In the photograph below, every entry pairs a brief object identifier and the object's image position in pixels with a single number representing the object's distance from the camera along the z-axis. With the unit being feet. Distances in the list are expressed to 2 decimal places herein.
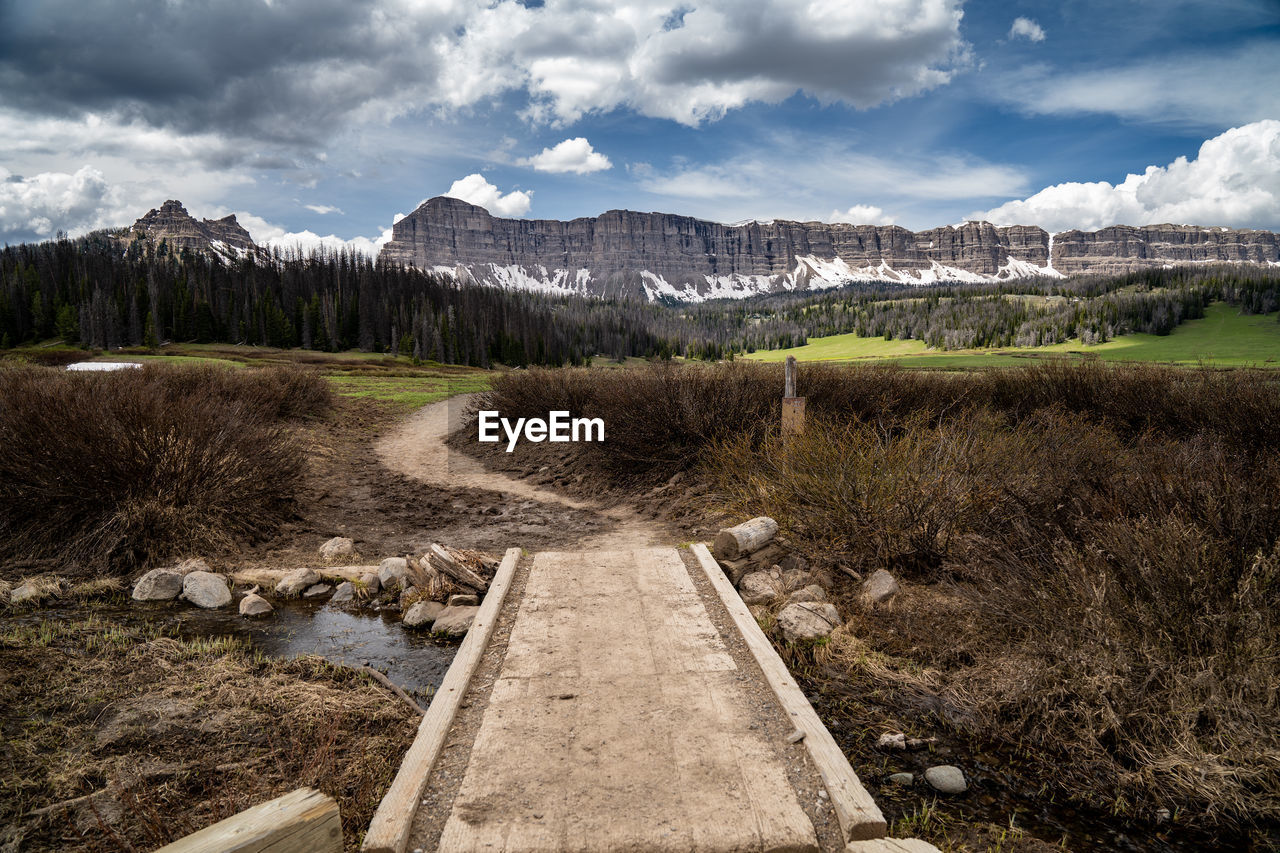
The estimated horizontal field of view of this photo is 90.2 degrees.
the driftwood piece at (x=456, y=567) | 23.43
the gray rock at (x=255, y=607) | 22.75
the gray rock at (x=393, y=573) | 25.08
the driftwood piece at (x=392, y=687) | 16.11
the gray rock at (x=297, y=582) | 24.80
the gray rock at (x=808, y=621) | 19.36
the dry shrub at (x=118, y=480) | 26.04
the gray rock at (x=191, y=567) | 24.62
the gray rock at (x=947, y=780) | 12.87
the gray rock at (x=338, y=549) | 28.68
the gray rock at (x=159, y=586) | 23.41
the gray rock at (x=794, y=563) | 23.96
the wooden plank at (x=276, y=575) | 25.29
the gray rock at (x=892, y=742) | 14.42
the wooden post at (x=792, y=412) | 31.09
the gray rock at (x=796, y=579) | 22.57
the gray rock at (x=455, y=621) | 21.12
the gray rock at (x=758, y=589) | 22.25
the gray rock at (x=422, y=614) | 22.15
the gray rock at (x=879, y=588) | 20.81
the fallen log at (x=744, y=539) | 24.34
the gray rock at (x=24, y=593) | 22.04
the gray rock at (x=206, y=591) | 23.29
